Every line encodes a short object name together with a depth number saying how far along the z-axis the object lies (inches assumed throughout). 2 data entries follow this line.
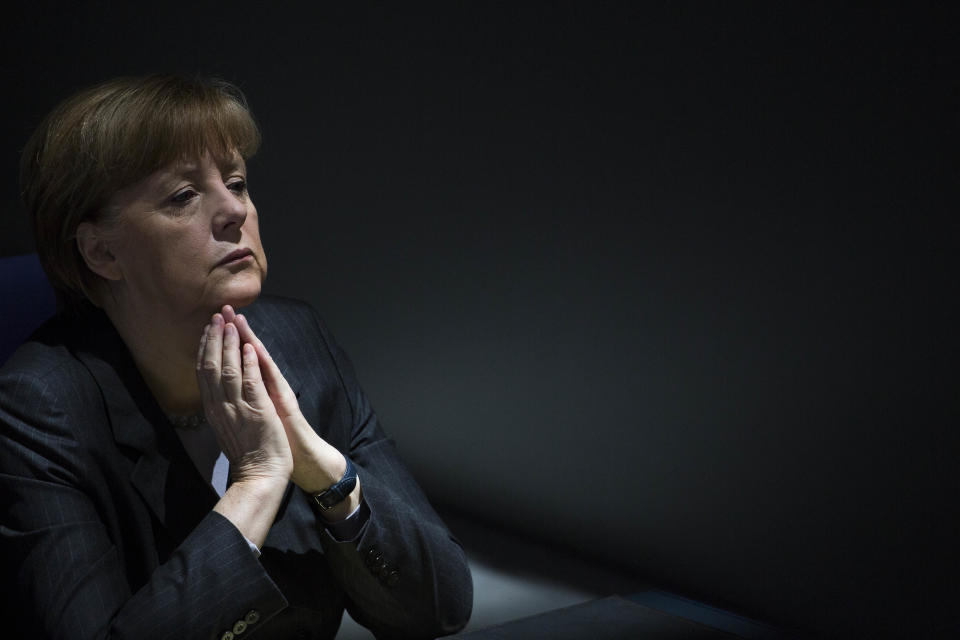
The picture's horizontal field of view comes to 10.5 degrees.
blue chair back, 203.2
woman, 194.4
